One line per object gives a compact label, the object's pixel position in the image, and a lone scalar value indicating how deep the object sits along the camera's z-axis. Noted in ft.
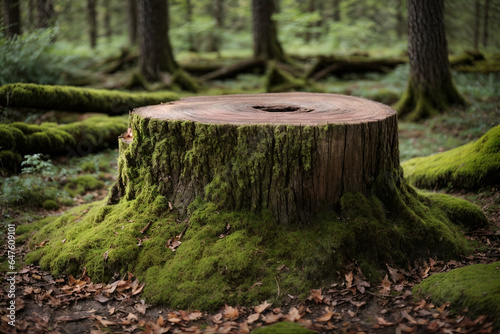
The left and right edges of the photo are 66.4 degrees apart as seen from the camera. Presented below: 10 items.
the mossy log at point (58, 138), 19.98
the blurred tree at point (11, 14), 37.55
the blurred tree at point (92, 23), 71.95
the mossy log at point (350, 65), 47.29
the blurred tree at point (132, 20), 61.02
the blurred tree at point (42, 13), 45.78
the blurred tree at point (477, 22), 55.59
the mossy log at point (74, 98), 22.26
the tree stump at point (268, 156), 12.34
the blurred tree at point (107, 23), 88.93
